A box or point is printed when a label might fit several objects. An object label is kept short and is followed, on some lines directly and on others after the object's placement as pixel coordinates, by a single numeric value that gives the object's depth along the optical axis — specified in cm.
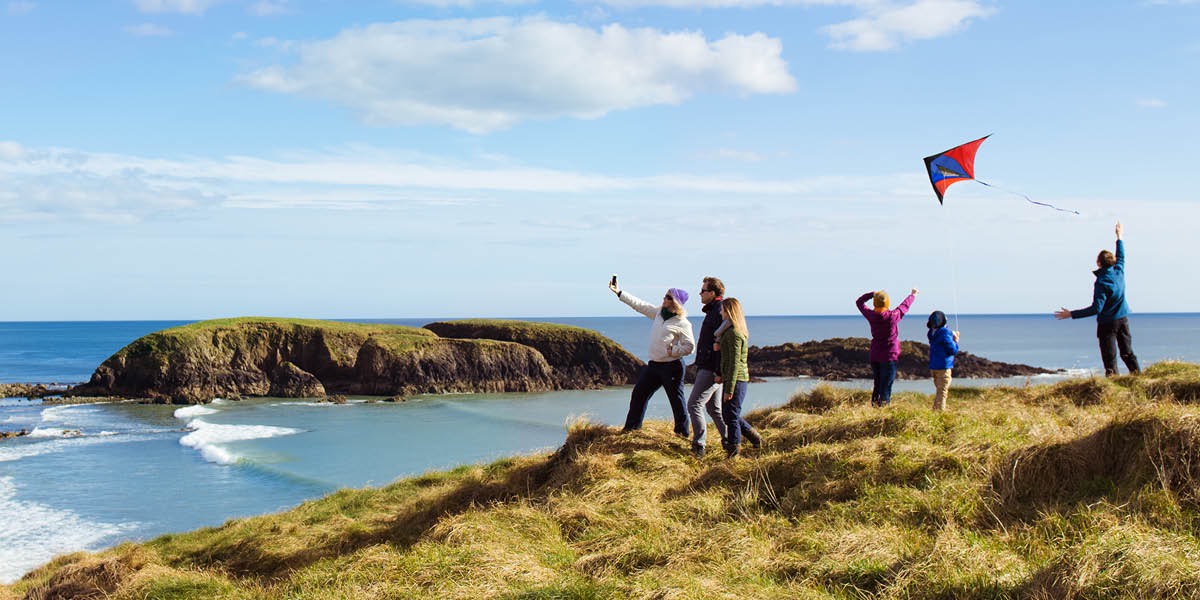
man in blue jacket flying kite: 1309
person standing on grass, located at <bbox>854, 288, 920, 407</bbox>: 1284
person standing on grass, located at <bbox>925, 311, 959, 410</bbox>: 1319
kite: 1418
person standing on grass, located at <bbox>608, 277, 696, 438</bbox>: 1035
